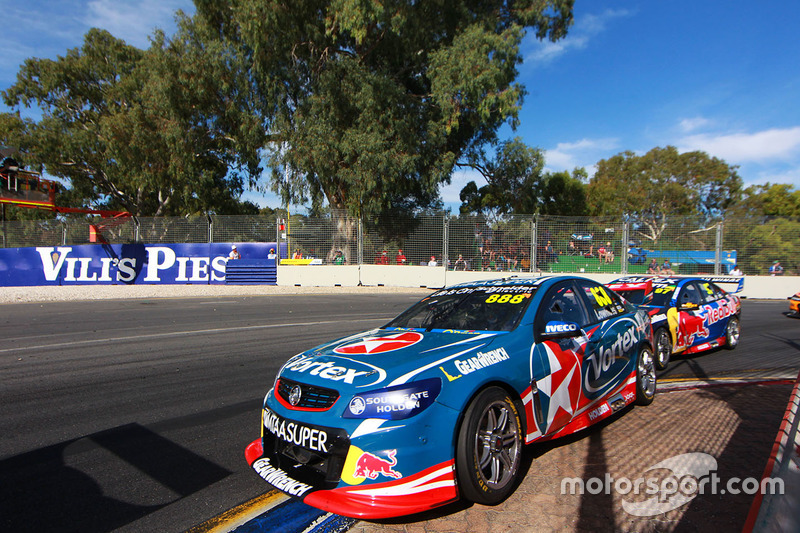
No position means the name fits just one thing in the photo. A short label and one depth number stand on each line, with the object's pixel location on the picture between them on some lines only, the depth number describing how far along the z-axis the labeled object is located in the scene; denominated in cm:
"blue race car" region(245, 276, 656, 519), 267
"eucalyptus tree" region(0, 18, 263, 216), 2739
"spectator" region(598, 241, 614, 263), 2094
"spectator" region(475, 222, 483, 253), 2183
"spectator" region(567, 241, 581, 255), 2072
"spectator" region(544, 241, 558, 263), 2114
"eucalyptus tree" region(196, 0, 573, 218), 2438
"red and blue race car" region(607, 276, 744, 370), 688
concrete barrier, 2236
